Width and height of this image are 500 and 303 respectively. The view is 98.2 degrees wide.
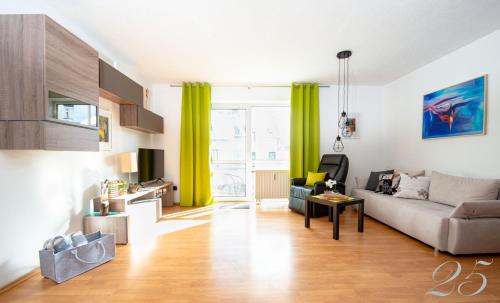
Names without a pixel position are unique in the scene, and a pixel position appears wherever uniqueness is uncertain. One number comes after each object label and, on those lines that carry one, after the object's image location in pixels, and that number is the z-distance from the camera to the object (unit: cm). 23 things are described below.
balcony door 451
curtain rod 428
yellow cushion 371
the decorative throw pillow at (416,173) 330
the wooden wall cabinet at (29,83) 146
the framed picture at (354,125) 434
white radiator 433
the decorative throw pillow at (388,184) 330
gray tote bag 170
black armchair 337
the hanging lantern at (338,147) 432
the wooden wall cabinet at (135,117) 312
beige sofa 207
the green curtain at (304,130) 416
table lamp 297
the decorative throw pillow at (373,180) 366
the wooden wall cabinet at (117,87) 230
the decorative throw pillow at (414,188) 295
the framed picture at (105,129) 270
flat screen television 338
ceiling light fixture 429
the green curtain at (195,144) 412
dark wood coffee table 255
